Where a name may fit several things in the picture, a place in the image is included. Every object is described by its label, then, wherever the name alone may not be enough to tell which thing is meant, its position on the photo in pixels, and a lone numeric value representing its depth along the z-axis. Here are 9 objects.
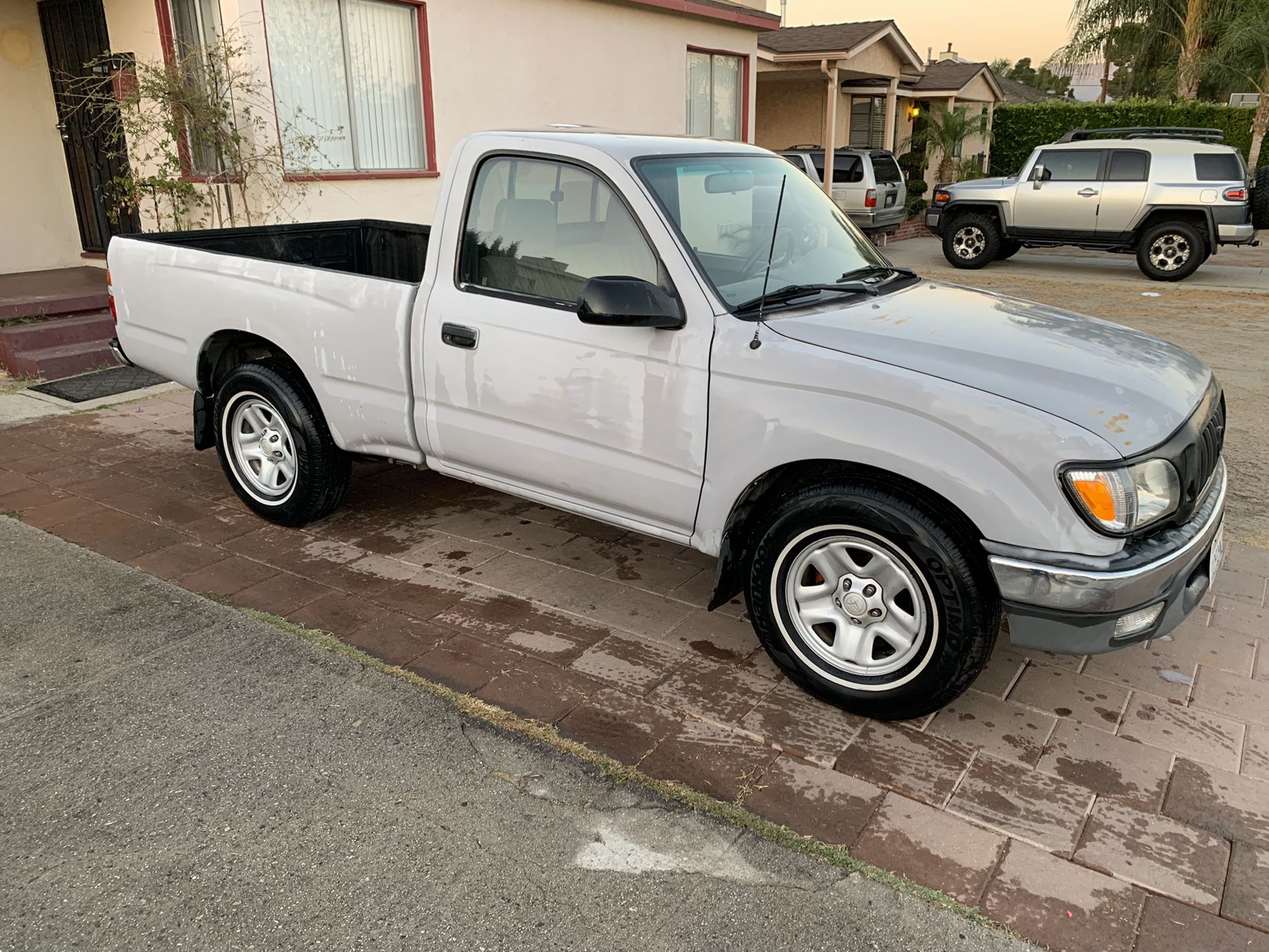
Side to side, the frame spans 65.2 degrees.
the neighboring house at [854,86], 20.89
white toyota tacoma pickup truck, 3.07
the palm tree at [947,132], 28.00
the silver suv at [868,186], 18.33
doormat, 7.91
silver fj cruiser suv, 14.26
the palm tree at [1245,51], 22.38
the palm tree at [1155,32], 25.66
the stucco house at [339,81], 9.37
